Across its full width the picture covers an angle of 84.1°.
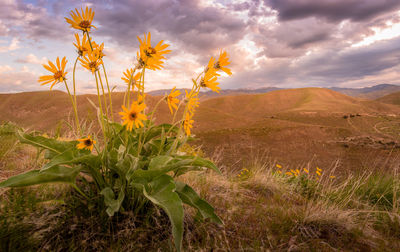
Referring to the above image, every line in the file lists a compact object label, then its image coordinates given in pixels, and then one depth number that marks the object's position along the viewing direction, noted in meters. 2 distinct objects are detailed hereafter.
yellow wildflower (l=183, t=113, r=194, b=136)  1.86
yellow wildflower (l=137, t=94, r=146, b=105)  1.76
